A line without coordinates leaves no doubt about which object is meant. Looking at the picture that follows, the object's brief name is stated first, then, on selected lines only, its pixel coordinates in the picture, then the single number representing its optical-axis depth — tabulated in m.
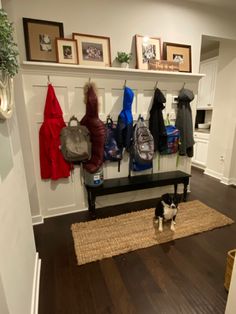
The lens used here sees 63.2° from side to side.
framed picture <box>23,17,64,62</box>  2.05
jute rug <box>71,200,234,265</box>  1.89
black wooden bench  2.43
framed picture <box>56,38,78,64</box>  2.15
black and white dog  2.11
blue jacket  2.42
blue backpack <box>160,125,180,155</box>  2.79
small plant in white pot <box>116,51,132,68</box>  2.37
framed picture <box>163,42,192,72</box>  2.64
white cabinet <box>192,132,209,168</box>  4.20
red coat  2.20
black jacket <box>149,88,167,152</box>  2.60
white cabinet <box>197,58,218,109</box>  4.12
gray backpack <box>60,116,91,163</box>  2.28
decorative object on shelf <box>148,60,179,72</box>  2.54
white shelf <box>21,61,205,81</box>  2.07
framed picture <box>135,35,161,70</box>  2.48
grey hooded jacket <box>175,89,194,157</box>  2.75
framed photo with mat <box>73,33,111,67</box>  2.26
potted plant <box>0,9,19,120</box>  0.84
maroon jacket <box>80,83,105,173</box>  2.26
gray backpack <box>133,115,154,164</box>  2.56
